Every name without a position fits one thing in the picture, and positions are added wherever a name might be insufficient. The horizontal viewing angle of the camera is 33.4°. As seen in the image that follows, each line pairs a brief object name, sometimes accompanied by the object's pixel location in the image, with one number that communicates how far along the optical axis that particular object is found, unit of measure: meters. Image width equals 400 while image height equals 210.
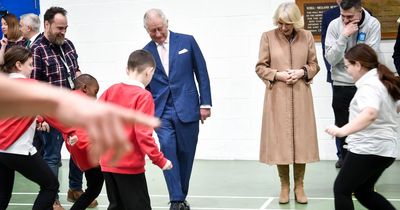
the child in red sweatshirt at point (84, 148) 4.64
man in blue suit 5.61
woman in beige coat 5.87
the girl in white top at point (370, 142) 4.31
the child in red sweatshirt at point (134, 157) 4.11
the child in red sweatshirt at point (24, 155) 4.65
